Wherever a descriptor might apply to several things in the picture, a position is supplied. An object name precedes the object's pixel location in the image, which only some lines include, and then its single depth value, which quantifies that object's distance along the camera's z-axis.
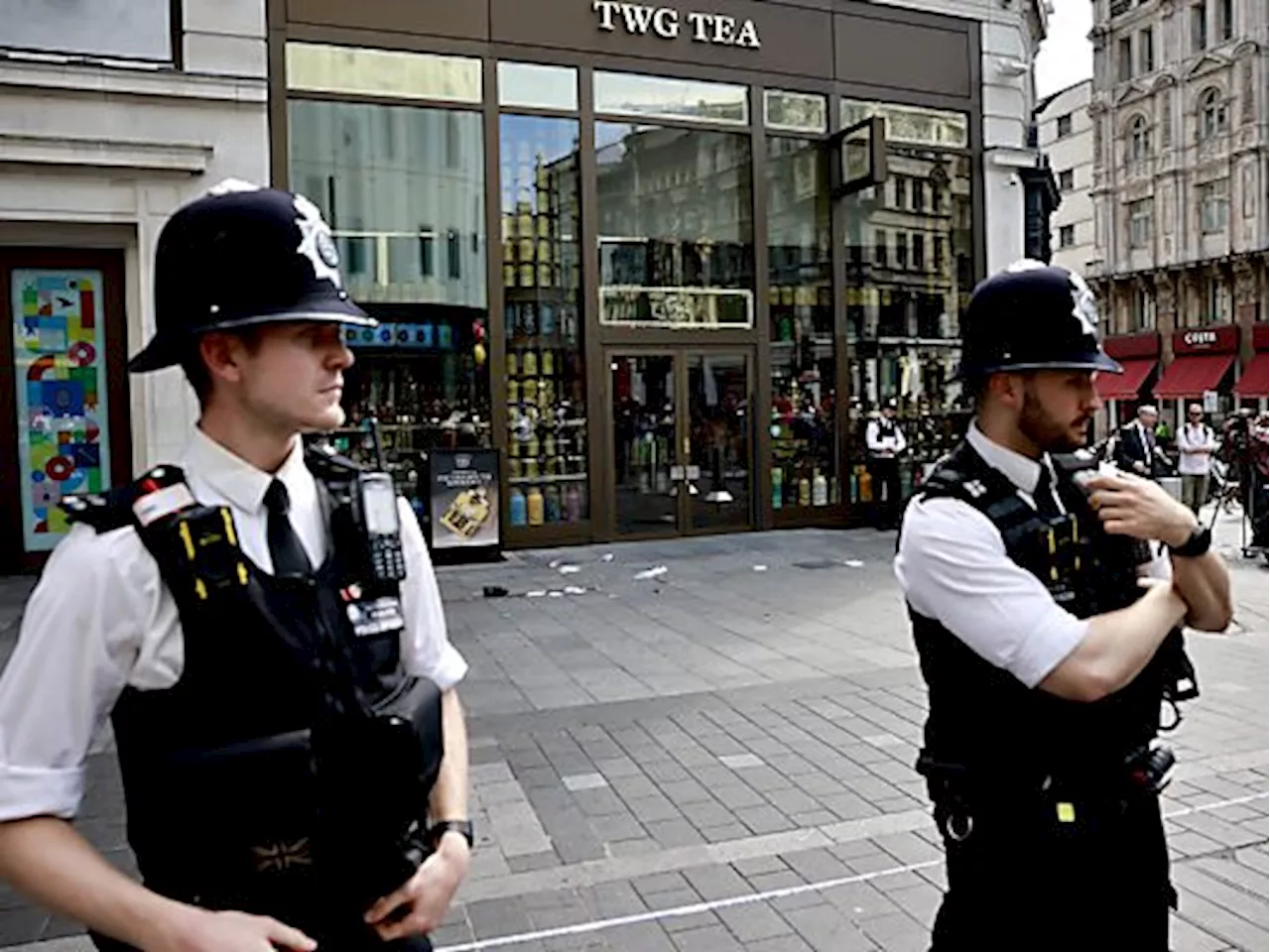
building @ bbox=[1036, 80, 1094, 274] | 53.69
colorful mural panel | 11.04
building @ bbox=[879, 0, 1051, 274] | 15.23
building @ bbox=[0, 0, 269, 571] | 10.49
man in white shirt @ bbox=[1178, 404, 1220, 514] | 16.62
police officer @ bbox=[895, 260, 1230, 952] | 2.03
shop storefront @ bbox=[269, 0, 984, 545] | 12.33
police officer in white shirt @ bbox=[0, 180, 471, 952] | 1.53
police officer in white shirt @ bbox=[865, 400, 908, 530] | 14.70
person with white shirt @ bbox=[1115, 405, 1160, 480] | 14.75
